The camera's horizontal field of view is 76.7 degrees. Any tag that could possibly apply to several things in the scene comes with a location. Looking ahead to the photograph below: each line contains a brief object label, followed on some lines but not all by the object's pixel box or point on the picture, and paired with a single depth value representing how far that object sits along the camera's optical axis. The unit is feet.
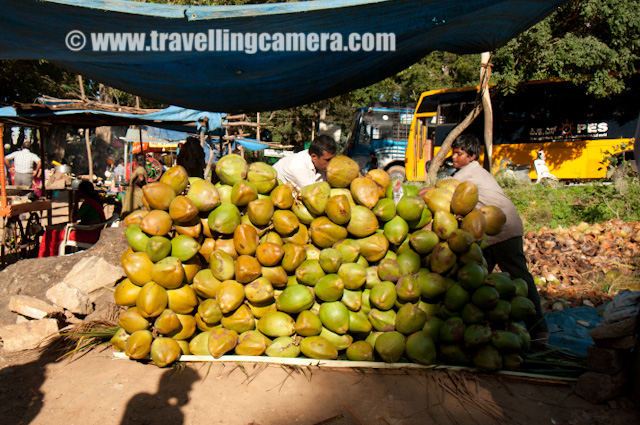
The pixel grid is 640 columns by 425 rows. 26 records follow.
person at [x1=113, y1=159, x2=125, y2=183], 54.83
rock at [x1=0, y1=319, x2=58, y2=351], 9.02
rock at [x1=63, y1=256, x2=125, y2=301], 10.83
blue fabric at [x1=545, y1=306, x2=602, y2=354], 10.87
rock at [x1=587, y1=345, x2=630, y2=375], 6.66
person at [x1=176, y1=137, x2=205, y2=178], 17.99
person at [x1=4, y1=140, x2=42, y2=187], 33.83
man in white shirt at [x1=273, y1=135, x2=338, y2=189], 11.70
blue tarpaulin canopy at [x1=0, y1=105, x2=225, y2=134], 16.48
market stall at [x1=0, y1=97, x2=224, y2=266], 16.48
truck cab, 50.16
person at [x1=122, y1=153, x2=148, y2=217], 21.54
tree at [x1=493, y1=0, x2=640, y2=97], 27.22
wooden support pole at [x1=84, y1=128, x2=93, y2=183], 42.37
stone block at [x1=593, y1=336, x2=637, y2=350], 6.63
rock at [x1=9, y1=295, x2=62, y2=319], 9.71
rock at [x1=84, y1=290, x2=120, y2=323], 9.62
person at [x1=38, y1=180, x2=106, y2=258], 18.51
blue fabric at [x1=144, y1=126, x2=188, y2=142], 42.45
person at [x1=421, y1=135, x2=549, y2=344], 10.26
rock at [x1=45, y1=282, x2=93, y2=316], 10.30
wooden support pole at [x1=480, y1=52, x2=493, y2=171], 28.76
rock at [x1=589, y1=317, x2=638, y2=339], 6.61
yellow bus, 32.96
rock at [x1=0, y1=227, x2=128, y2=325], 11.96
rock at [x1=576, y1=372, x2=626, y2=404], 6.59
